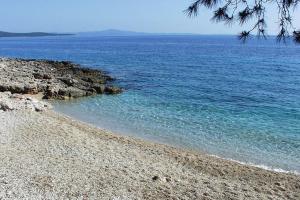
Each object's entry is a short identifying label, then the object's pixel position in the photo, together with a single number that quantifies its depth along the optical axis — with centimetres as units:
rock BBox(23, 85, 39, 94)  3559
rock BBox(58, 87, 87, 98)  3569
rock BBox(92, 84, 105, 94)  3848
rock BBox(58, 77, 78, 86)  4050
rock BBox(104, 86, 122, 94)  3872
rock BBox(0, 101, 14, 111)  2622
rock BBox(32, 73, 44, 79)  4269
